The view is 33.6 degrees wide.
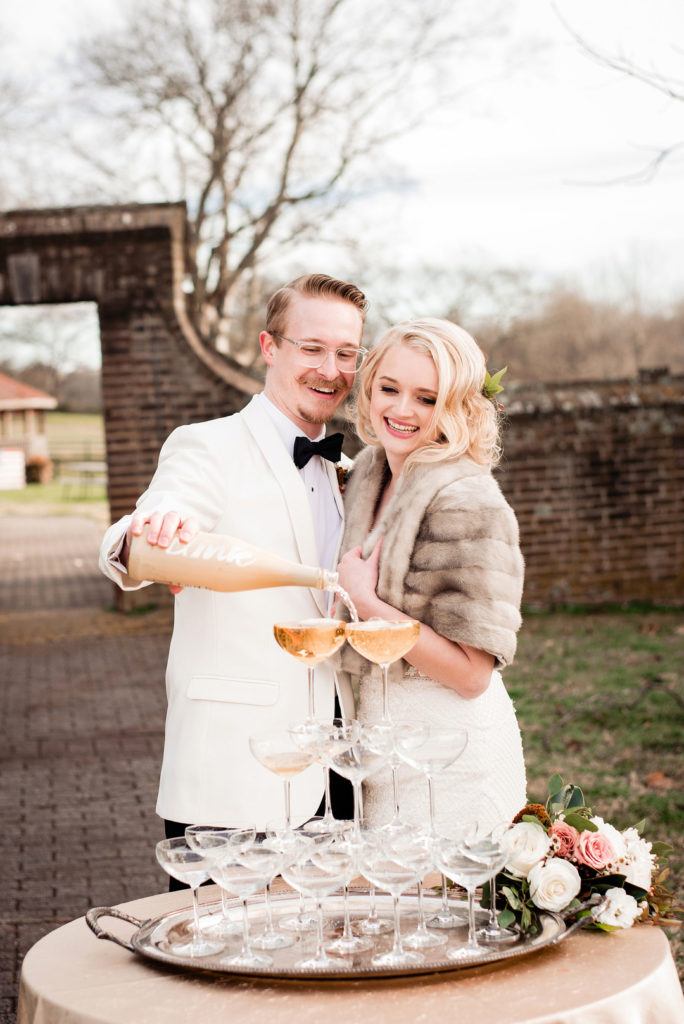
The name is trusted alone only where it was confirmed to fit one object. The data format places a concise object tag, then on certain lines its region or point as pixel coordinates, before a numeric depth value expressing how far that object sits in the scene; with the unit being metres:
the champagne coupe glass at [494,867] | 2.17
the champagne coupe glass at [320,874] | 2.14
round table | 1.93
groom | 2.93
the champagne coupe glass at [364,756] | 2.29
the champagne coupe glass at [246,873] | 2.15
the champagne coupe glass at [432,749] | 2.29
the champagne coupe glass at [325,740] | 2.28
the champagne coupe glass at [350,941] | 2.18
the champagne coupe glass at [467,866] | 2.16
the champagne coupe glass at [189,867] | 2.20
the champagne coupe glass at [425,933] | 2.17
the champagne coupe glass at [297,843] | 2.22
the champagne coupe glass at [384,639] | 2.38
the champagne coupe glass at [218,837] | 2.20
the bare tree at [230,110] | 18.19
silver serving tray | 2.06
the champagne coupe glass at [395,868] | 2.14
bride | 2.77
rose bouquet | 2.26
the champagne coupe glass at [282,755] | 2.27
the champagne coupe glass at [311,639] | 2.39
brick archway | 11.39
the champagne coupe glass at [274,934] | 2.19
